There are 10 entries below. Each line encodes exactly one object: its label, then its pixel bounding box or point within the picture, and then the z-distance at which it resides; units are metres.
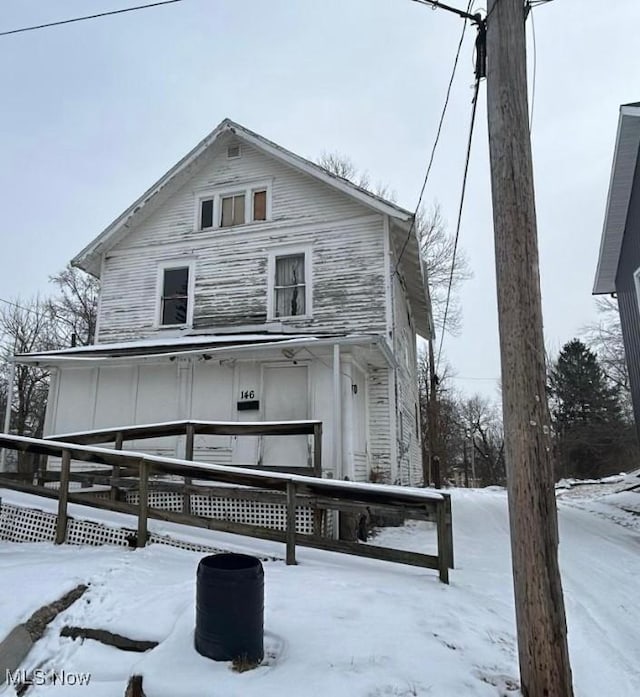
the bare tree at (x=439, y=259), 25.19
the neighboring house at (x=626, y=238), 10.49
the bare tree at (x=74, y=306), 27.27
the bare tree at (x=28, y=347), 26.59
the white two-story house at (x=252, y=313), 9.91
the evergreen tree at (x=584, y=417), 30.88
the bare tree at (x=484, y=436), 43.09
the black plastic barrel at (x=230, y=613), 3.01
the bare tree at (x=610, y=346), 31.93
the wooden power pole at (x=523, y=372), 2.81
